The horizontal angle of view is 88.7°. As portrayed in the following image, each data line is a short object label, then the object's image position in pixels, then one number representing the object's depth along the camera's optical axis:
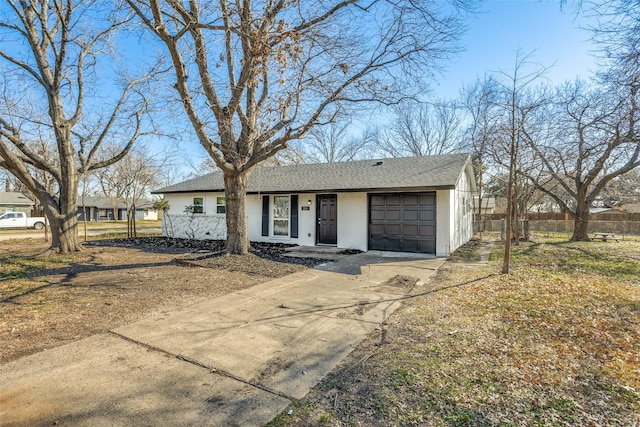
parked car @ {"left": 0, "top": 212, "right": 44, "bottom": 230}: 25.06
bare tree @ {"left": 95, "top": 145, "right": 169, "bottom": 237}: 25.95
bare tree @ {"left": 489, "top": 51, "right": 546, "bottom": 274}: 7.41
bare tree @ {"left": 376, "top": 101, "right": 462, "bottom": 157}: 28.44
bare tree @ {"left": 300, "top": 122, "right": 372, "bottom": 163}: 30.95
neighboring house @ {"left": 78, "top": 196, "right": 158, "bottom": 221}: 44.43
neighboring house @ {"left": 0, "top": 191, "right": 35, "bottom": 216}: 35.42
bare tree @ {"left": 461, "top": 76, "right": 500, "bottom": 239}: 19.63
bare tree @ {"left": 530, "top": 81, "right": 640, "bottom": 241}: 10.48
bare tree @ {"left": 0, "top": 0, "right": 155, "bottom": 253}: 8.91
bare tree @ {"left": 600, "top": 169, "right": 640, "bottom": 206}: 21.01
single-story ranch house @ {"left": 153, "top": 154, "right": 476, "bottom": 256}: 10.98
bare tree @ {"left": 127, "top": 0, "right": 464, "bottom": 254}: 5.98
